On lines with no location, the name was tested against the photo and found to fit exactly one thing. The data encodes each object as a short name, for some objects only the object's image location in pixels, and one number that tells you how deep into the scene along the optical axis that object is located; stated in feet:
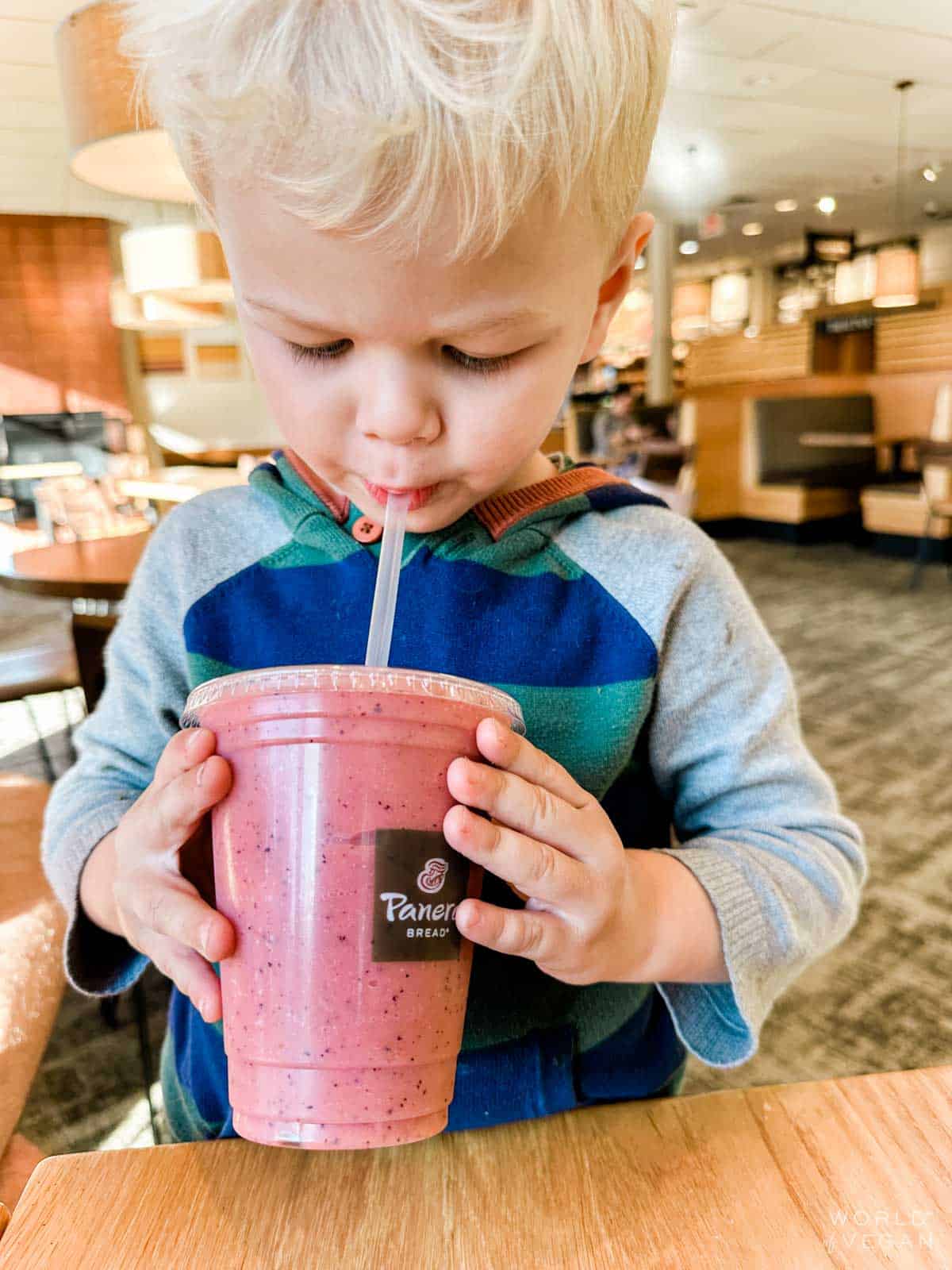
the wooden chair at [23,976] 2.11
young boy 1.24
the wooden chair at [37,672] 6.79
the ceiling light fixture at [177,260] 8.41
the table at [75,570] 5.72
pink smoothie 1.20
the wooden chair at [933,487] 16.96
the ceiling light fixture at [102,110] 4.63
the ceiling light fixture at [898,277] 22.81
